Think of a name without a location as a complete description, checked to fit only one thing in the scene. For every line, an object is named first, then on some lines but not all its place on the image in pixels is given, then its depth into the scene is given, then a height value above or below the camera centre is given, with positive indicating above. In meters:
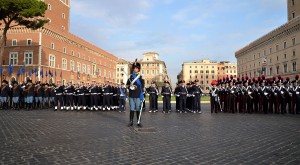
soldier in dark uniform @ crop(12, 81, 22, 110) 17.53 +0.22
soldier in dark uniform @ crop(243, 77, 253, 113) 15.29 -0.13
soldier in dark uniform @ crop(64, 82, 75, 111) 17.25 +0.05
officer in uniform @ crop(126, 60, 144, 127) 9.42 +0.15
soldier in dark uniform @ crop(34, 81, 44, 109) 18.30 +0.21
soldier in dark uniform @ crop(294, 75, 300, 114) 14.55 -0.06
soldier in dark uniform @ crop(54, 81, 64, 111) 17.41 +0.05
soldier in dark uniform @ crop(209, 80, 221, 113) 15.78 -0.15
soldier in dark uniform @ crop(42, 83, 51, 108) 18.95 +0.14
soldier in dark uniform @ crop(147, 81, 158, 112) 17.03 -0.26
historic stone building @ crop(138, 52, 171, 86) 116.62 +11.33
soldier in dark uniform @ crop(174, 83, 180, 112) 16.38 +0.03
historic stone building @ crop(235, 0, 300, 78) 62.28 +12.45
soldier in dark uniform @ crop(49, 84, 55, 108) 19.68 +0.07
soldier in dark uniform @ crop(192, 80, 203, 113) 15.99 -0.20
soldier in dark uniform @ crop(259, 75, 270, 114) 15.05 +0.01
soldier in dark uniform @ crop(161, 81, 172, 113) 16.38 -0.06
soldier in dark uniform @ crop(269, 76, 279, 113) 14.93 -0.05
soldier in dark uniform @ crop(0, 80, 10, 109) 17.64 +0.22
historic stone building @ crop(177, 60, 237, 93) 139.62 +13.24
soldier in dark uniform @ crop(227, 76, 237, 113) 15.48 -0.09
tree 27.73 +9.39
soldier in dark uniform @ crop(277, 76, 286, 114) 14.77 -0.05
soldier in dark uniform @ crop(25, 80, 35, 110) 17.56 +0.21
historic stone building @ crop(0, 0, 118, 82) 44.53 +8.64
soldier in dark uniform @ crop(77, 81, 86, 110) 17.33 -0.09
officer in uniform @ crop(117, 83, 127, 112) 17.29 -0.04
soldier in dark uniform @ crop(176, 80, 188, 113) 16.19 +0.05
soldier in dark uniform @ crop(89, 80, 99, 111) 17.25 +0.04
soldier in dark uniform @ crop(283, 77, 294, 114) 14.79 +0.06
